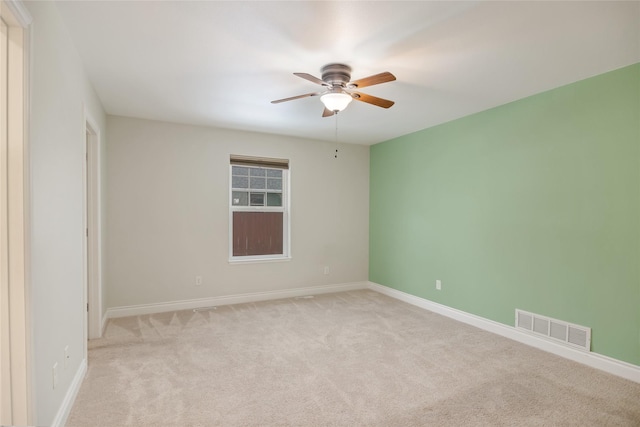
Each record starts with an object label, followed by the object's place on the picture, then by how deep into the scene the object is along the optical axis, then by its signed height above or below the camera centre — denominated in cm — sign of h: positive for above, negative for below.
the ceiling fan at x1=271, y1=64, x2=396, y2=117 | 259 +96
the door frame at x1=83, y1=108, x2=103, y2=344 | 333 -23
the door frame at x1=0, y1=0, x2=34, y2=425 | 143 -14
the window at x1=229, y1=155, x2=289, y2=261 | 488 +2
